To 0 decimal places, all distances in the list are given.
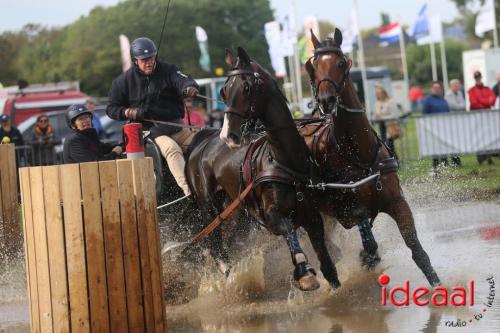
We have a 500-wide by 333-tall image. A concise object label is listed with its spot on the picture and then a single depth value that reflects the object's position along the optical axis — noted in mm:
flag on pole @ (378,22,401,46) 48297
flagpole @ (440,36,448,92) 48425
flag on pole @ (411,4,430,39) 42781
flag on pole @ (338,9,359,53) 39681
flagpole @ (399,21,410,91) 57856
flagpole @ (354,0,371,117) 42825
